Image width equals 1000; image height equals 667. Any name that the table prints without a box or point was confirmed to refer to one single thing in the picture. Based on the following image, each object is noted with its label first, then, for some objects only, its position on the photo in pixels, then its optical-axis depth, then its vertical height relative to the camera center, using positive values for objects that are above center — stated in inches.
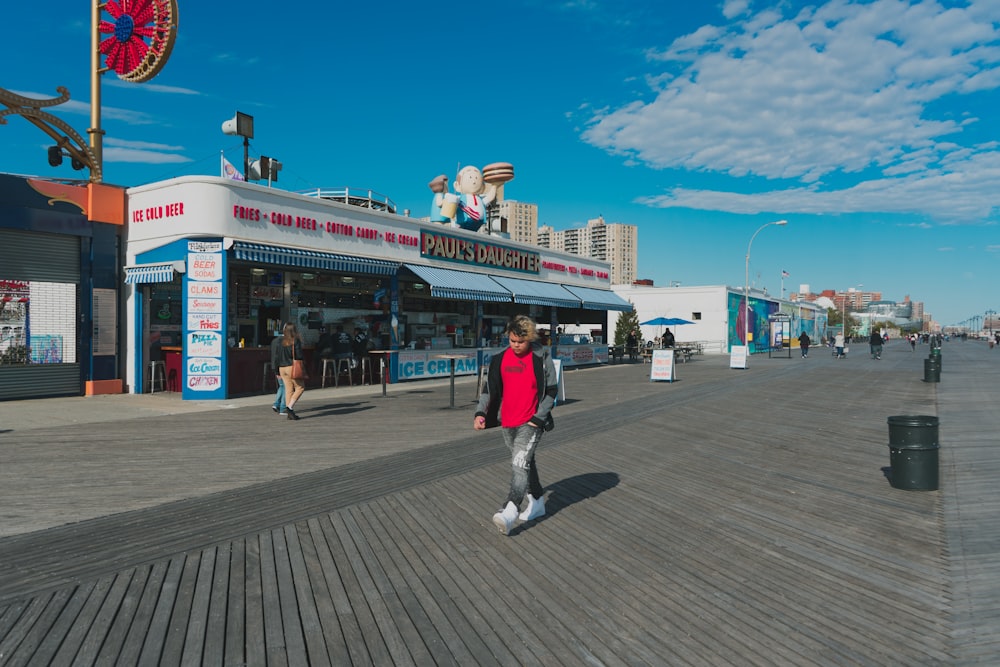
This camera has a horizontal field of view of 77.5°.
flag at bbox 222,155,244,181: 709.2 +191.2
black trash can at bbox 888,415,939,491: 259.1 -48.7
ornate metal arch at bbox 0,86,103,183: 557.0 +201.8
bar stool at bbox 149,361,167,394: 616.4 -36.7
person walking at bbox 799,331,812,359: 1557.8 -18.0
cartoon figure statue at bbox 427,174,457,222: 901.8 +187.2
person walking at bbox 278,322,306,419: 430.3 -15.1
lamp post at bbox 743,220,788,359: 1627.2 +124.4
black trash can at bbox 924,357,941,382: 792.9 -45.2
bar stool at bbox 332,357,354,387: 678.5 -34.6
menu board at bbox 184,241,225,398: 558.9 +15.8
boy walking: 204.4 -21.3
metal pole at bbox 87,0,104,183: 617.6 +249.4
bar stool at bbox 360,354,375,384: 723.4 -35.0
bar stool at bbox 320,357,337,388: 665.6 -29.9
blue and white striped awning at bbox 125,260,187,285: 557.9 +59.7
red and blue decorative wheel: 625.6 +303.3
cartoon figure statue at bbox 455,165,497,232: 933.2 +218.5
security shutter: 536.0 +58.0
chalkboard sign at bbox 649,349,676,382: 775.1 -38.6
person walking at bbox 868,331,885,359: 1440.8 -22.0
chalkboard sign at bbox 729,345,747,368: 1061.1 -37.6
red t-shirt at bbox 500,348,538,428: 206.1 -17.9
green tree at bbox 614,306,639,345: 1816.2 +32.9
